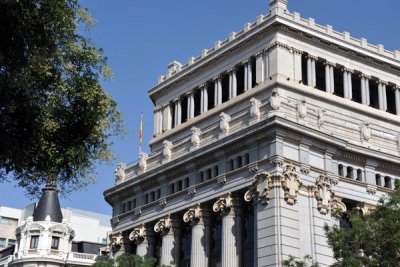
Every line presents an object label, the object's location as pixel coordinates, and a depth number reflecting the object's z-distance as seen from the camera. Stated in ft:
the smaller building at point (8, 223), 464.65
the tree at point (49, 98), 83.30
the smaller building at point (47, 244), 313.32
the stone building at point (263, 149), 195.31
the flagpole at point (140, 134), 275.26
